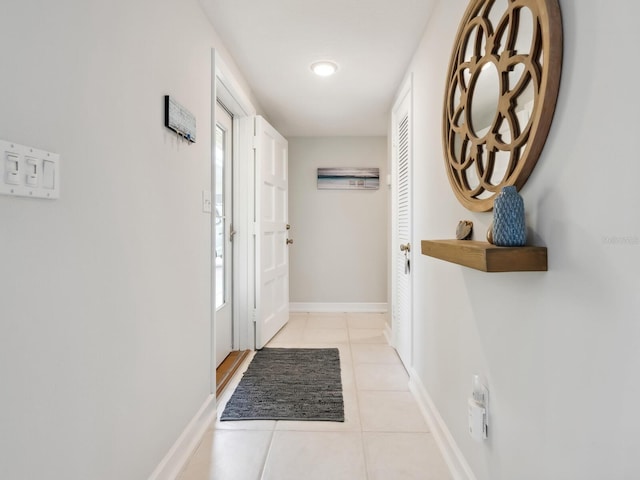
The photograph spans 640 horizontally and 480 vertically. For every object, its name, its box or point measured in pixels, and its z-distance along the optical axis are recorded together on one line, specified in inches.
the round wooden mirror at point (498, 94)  32.9
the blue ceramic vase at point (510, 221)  35.7
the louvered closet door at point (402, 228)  95.1
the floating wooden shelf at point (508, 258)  33.6
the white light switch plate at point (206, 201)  74.9
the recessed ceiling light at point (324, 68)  97.6
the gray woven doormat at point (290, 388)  78.7
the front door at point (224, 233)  109.0
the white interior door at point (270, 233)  118.5
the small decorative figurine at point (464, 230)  52.7
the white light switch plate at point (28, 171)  28.8
